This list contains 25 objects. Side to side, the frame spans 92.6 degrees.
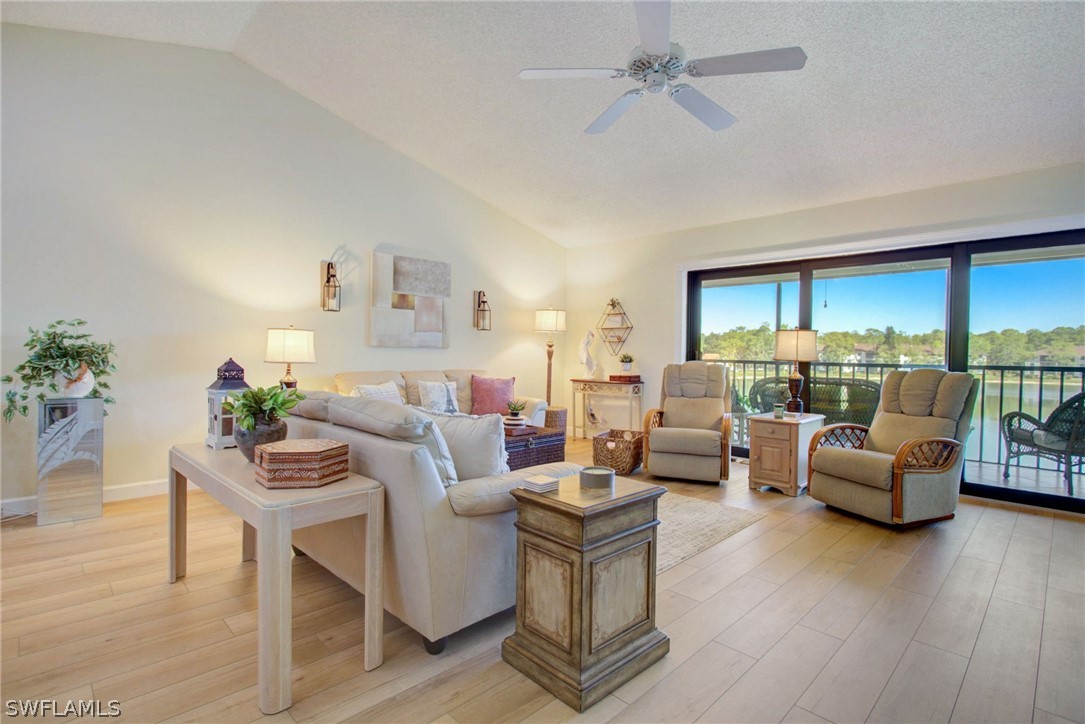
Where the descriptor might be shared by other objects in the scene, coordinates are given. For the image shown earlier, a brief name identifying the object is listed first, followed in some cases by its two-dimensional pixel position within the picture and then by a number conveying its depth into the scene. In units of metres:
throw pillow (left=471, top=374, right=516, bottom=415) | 5.42
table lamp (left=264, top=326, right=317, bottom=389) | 4.25
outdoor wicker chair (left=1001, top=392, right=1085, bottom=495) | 3.79
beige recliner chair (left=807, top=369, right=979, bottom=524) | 3.40
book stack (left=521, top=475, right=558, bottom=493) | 1.89
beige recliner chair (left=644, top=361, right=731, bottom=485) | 4.50
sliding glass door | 3.90
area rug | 3.00
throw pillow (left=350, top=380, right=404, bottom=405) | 4.47
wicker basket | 4.81
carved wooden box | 1.81
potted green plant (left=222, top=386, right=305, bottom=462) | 2.15
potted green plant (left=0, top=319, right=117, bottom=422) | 3.32
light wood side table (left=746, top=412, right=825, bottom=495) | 4.23
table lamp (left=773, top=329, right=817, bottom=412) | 4.54
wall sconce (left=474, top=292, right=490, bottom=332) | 6.00
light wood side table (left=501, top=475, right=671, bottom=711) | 1.71
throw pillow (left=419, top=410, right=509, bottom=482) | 2.21
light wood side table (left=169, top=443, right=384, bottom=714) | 1.63
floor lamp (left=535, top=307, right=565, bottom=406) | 6.30
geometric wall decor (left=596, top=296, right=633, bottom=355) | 6.37
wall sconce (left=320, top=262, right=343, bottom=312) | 4.80
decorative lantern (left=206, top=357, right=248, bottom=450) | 2.51
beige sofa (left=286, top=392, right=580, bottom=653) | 1.90
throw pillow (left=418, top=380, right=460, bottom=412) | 4.91
